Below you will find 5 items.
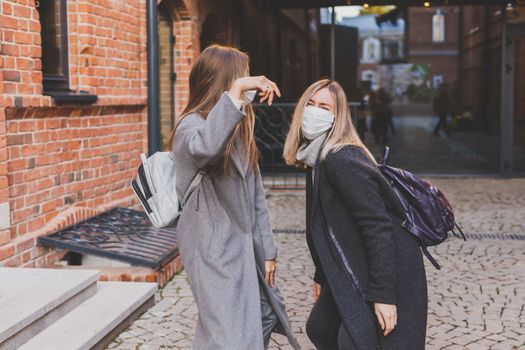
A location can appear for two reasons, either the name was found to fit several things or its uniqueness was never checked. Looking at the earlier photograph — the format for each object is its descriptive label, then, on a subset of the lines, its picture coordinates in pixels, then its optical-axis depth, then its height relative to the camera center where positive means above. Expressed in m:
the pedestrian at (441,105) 13.16 -0.02
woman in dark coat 2.76 -0.51
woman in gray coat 2.93 -0.48
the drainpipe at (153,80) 6.91 +0.24
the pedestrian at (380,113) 13.27 -0.16
